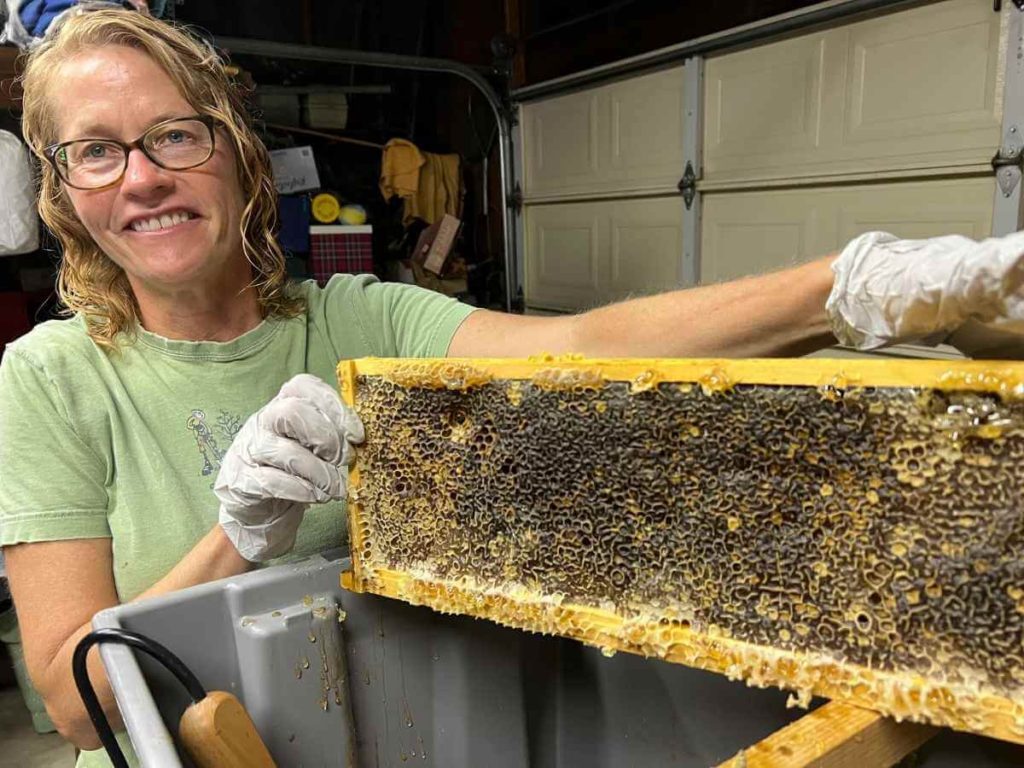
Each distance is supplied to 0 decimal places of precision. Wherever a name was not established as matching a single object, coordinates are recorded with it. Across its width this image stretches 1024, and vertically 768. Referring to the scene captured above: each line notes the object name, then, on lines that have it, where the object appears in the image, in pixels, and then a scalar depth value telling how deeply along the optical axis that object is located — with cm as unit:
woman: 89
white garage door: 254
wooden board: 55
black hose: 74
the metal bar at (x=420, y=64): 364
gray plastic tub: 82
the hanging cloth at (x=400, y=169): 450
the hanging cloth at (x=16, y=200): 246
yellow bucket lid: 391
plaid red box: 393
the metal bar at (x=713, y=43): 272
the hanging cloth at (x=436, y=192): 470
